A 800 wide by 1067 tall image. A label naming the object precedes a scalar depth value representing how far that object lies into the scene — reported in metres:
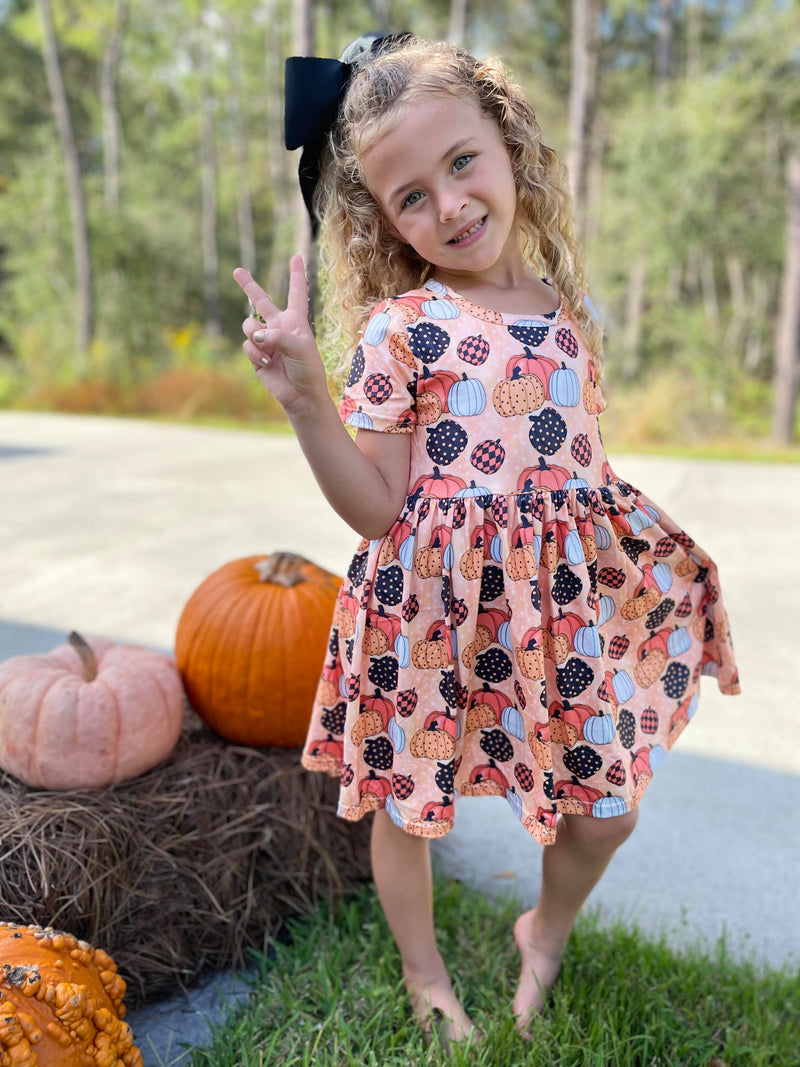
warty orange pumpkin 1.20
